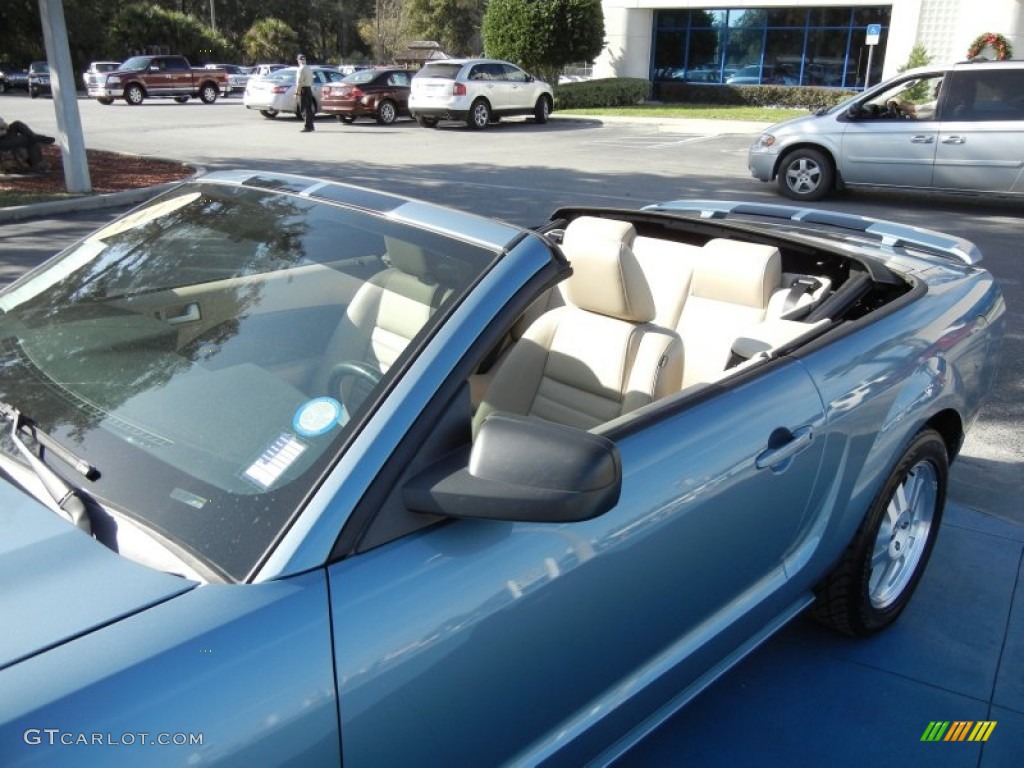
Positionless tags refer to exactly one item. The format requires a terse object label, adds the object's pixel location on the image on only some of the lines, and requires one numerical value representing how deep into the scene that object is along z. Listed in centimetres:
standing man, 2073
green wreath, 2278
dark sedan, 2288
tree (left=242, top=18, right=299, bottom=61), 5559
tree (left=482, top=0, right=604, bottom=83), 2619
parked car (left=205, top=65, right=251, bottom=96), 3959
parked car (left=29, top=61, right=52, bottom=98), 3528
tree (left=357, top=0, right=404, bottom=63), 5625
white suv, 2150
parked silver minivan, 1084
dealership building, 2916
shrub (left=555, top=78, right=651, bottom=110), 2733
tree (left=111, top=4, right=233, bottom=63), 4738
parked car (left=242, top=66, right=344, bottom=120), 2428
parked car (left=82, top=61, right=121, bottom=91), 3067
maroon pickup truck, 3055
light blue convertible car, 145
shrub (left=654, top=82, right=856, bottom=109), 2877
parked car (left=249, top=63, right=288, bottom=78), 2586
